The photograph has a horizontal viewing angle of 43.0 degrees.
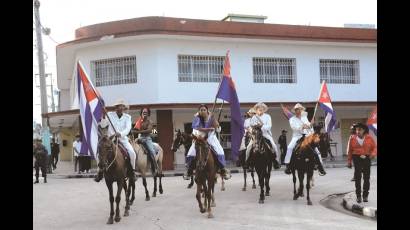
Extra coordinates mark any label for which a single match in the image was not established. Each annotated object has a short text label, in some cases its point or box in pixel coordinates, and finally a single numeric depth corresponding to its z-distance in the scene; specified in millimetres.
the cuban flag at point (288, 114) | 14152
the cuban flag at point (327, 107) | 15422
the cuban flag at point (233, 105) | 12258
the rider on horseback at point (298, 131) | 13226
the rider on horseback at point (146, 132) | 13797
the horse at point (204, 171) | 10590
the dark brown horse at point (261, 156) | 12644
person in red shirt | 11977
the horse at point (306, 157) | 12859
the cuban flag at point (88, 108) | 10375
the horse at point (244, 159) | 15395
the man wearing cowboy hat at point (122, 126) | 11352
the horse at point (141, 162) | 12664
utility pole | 26656
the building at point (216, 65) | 25609
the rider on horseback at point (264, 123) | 13207
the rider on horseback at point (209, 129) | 10919
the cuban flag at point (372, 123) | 13031
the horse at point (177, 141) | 12020
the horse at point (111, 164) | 10141
